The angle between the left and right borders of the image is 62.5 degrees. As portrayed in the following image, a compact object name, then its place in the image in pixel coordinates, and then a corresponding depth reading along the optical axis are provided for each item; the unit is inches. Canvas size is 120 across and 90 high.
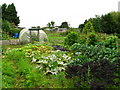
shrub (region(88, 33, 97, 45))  211.9
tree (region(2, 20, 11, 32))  492.0
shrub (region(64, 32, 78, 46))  245.9
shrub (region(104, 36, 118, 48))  153.9
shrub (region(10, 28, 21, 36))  575.8
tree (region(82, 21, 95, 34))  574.0
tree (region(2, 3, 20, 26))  1039.3
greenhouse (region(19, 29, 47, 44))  365.9
